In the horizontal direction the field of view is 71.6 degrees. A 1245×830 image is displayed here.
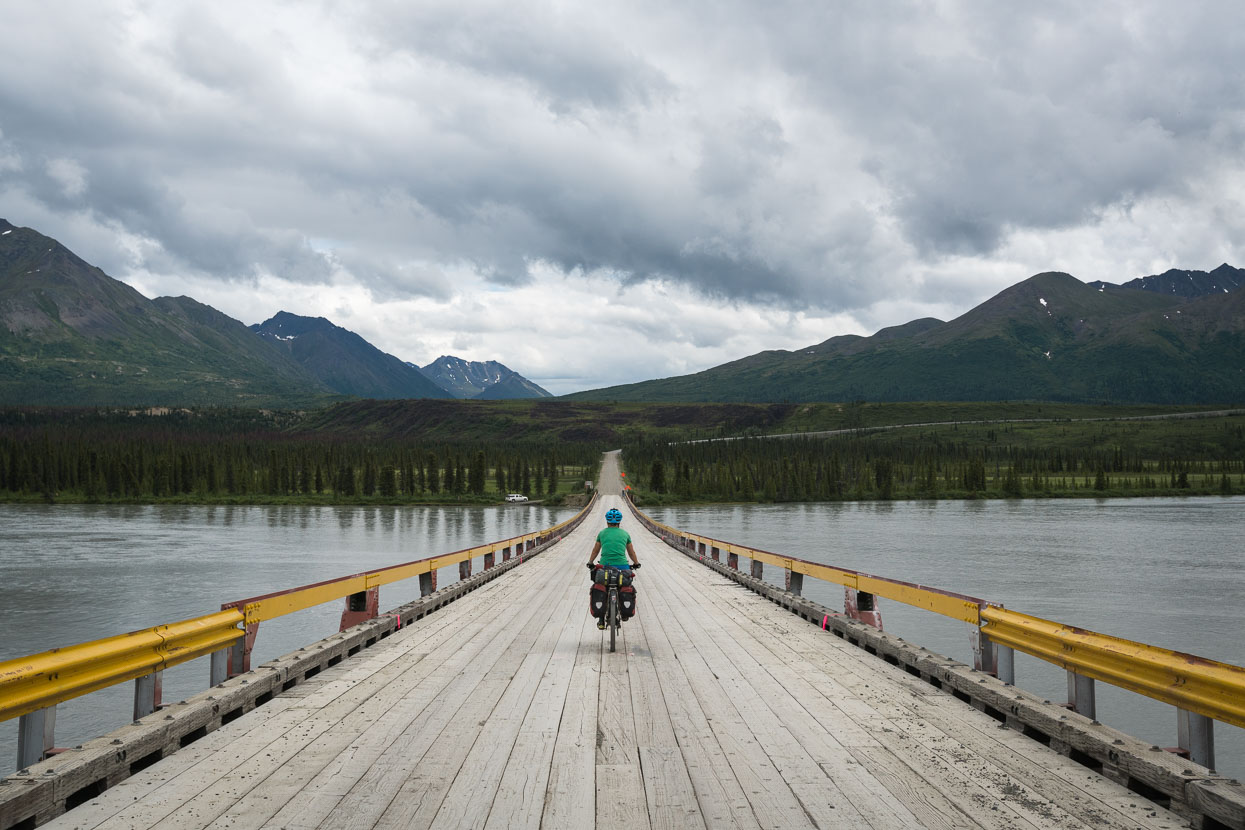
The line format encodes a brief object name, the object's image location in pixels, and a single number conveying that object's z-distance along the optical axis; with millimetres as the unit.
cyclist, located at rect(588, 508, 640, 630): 13344
